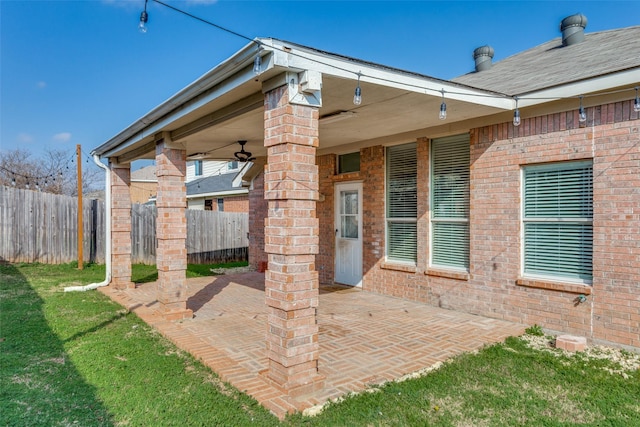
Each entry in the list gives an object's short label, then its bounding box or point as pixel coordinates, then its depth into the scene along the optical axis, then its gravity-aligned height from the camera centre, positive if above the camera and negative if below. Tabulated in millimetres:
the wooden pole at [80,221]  10969 -182
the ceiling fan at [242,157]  8305 +1187
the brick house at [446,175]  3623 +499
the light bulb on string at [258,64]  3410 +1249
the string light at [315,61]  3346 +1342
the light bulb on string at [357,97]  3733 +1070
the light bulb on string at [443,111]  4453 +1113
